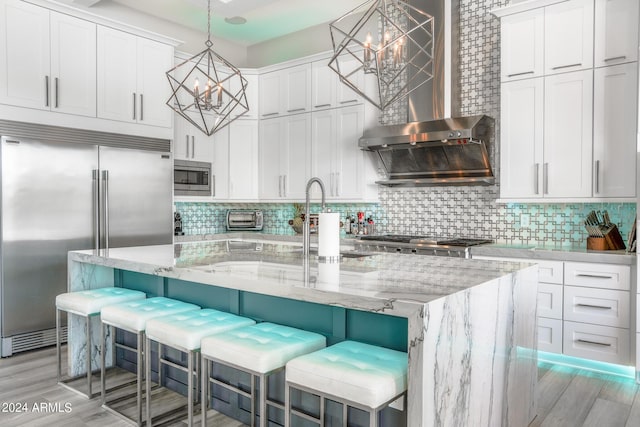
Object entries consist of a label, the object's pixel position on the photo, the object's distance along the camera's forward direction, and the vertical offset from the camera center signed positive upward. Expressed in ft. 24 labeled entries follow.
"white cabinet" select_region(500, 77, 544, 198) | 12.51 +1.98
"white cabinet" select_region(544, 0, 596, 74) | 11.71 +4.48
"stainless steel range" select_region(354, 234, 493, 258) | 12.98 -1.05
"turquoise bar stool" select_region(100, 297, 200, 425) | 8.13 -1.93
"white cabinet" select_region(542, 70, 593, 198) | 11.76 +1.96
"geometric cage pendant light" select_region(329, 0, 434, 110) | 6.08 +4.29
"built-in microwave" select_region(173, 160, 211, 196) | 17.11 +1.14
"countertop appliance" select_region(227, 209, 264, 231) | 19.80 -0.50
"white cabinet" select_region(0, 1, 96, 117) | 12.33 +4.15
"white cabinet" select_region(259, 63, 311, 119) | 17.92 +4.68
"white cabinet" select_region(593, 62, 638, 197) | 11.16 +1.97
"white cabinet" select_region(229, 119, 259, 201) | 19.10 +1.99
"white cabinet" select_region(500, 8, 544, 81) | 12.41 +4.49
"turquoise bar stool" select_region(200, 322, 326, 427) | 6.08 -1.91
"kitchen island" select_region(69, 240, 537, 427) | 5.26 -1.43
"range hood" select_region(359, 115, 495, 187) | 13.29 +1.86
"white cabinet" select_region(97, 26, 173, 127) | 14.46 +4.23
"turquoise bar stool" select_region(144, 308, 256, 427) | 7.11 -1.92
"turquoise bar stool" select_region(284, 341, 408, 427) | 5.03 -1.90
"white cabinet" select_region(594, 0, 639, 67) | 11.13 +4.35
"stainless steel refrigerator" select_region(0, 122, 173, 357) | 12.26 -0.05
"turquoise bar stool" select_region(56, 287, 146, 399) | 9.28 -1.93
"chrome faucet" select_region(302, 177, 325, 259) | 8.66 -0.45
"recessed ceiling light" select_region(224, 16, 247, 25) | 18.41 +7.54
